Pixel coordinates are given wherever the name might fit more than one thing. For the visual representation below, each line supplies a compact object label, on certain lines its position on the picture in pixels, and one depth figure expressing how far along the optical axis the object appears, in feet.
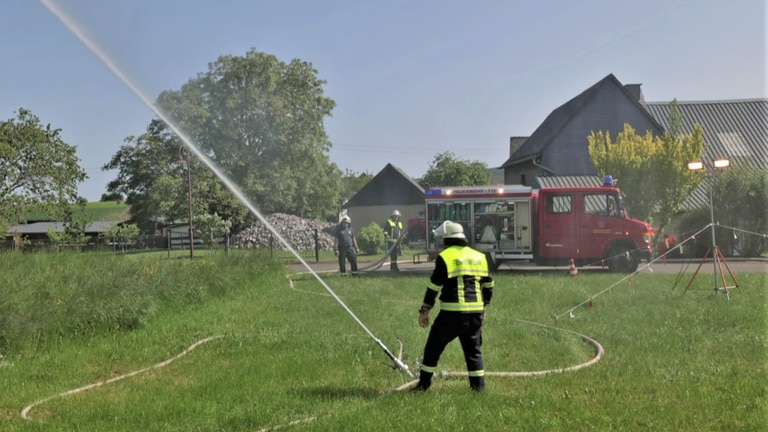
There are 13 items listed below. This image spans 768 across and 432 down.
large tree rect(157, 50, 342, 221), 91.15
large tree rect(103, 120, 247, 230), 137.08
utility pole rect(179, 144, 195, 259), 82.29
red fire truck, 57.21
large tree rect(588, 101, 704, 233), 84.79
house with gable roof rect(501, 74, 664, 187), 122.01
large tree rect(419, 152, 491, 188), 246.88
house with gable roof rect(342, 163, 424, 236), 173.17
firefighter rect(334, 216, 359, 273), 59.26
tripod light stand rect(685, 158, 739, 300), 36.48
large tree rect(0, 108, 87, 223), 103.24
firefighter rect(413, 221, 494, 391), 19.76
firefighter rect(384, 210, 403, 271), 62.39
